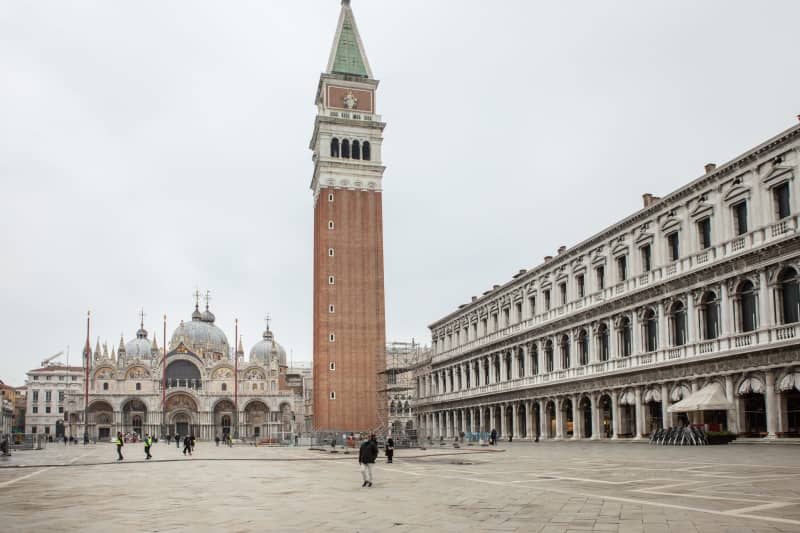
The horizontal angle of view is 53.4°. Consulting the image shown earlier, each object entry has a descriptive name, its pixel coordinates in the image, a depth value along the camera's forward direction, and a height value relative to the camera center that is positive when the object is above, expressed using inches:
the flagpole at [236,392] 3926.2 -74.4
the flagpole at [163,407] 3788.4 -147.1
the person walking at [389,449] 1193.4 -113.0
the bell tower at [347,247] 2955.2 +486.7
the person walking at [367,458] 788.0 -82.6
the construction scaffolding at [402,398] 3606.8 -127.2
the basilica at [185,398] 4138.8 -105.0
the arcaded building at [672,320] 1298.0 +100.7
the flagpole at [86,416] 3554.1 -165.8
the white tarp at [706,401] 1342.3 -57.3
